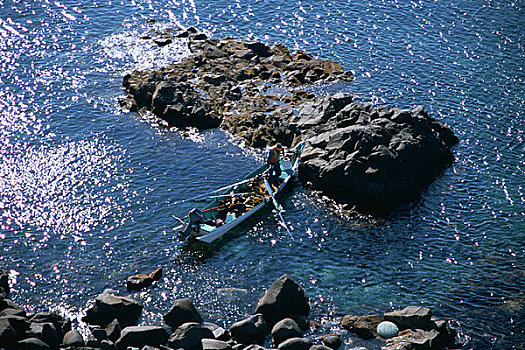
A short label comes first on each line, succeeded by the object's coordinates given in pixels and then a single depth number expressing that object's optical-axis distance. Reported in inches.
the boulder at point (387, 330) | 1467.8
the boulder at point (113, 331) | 1450.5
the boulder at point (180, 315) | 1497.3
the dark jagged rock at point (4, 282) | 1612.2
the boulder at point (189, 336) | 1403.8
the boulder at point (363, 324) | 1476.4
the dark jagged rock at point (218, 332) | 1462.8
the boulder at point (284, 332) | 1445.6
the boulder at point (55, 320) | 1451.8
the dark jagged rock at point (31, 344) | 1347.2
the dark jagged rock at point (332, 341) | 1439.5
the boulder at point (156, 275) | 1676.6
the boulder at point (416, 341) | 1408.6
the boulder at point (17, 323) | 1379.2
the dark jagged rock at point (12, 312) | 1451.8
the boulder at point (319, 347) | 1390.3
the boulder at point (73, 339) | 1398.9
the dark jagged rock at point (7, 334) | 1352.1
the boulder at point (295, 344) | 1400.1
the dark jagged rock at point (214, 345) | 1375.5
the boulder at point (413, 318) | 1470.2
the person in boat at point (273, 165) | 2031.3
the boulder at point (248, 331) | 1453.0
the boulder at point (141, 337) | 1413.6
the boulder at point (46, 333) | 1384.1
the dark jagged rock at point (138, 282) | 1640.0
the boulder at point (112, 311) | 1508.4
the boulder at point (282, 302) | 1519.4
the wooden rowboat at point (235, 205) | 1819.6
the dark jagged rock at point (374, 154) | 2007.9
